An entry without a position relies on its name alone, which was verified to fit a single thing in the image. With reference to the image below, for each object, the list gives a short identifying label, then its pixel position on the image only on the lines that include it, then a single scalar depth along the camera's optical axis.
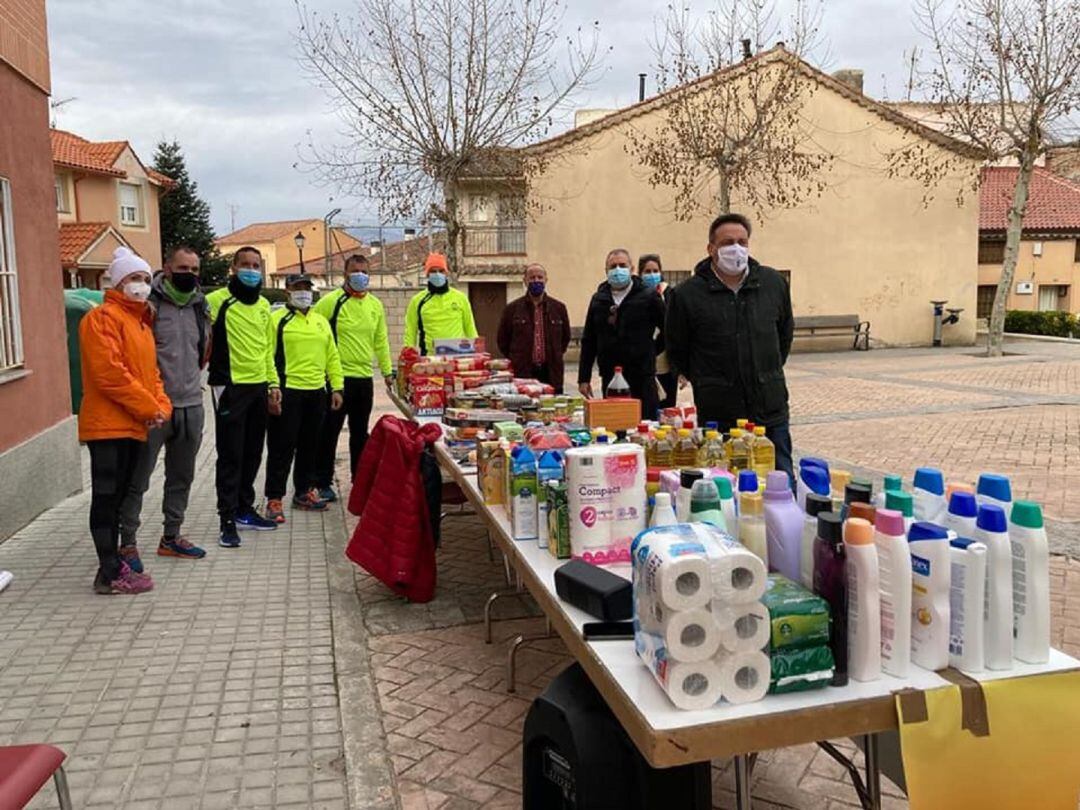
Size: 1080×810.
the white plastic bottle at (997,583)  2.10
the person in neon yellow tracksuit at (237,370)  6.34
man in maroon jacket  7.87
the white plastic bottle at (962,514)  2.20
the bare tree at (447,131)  18.59
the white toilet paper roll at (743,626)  1.98
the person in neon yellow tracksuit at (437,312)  7.97
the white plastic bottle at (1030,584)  2.12
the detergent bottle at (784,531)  2.36
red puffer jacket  4.96
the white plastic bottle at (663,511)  2.64
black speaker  2.32
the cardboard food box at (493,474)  3.84
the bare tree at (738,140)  20.70
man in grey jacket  5.49
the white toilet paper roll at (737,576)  1.98
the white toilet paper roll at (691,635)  1.96
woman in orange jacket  4.95
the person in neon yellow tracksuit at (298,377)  6.84
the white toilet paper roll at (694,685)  1.98
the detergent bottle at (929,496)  2.39
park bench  23.25
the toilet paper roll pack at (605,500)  2.83
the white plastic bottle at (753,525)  2.33
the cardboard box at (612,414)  4.31
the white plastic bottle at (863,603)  2.05
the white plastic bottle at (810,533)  2.25
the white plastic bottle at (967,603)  2.07
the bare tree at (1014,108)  18.38
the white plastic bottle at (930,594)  2.06
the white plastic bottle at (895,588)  2.06
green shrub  29.31
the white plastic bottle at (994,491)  2.33
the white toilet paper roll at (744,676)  2.00
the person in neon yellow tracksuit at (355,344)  7.54
